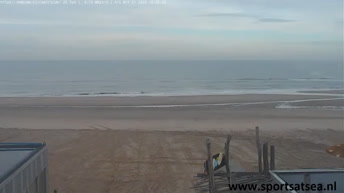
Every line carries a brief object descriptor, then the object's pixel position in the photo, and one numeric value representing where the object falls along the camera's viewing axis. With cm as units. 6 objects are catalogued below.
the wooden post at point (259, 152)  960
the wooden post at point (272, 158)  962
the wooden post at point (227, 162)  900
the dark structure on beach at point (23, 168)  695
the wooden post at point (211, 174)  875
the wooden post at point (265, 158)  917
